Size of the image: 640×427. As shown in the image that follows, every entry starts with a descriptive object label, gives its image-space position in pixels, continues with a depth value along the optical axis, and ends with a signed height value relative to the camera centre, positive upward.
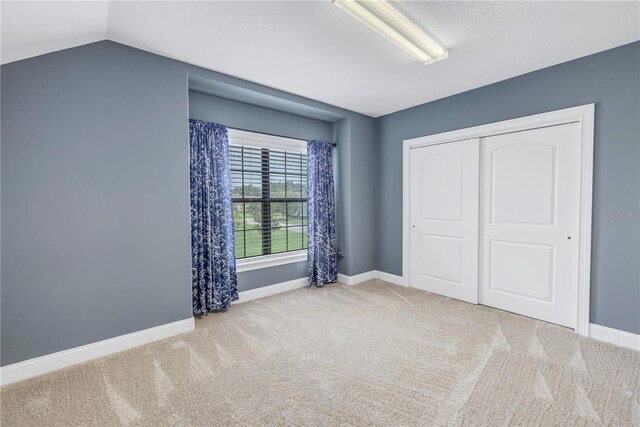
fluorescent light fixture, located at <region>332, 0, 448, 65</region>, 1.77 +1.27
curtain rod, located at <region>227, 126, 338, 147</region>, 3.40 +0.93
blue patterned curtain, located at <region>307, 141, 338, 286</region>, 4.09 -0.15
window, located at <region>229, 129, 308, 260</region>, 3.56 +0.15
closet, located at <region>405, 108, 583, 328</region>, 2.76 -0.18
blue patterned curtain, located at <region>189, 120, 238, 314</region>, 3.06 -0.14
